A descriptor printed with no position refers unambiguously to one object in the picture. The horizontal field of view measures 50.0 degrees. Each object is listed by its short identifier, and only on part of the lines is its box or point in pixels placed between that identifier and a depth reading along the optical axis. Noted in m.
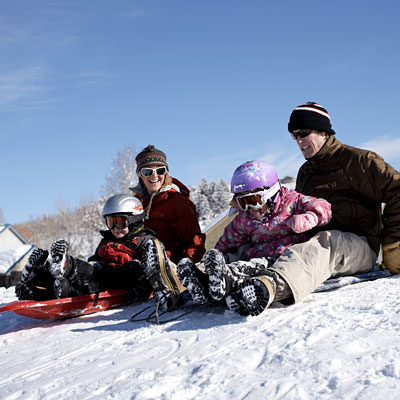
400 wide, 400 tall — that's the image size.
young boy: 3.29
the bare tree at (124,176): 29.67
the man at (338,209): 2.97
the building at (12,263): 17.06
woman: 4.37
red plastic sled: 3.34
